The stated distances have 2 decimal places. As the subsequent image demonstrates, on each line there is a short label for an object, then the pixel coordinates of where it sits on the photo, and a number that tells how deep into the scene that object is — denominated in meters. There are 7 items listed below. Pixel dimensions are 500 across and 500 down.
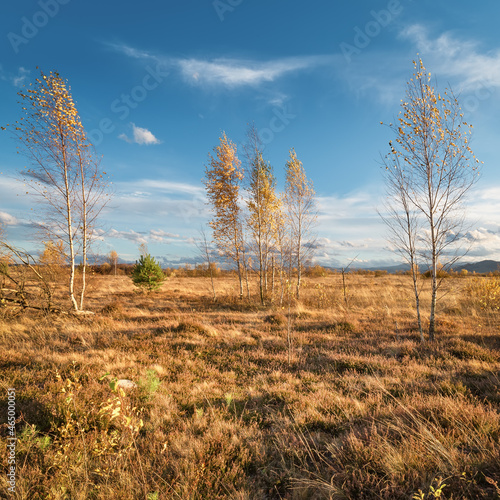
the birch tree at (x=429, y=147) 8.70
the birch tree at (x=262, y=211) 17.86
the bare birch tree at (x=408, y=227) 9.29
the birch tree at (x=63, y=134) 12.38
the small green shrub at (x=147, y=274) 23.56
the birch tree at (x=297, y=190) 18.73
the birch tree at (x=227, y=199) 19.12
